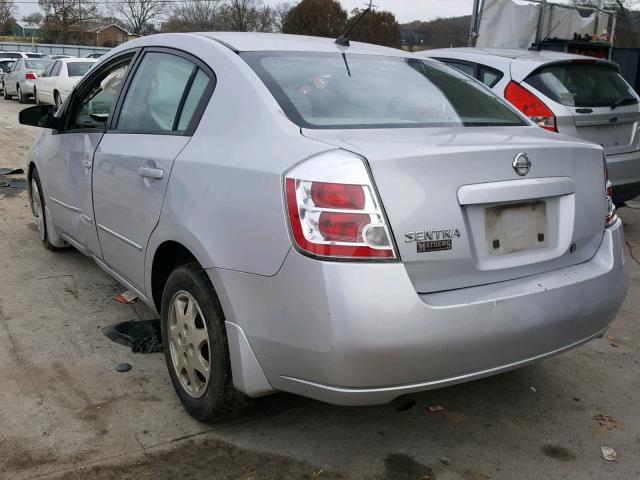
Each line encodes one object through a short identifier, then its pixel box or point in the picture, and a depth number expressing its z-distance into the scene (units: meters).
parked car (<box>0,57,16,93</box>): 27.10
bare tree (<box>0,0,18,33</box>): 72.62
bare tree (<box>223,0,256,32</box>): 57.97
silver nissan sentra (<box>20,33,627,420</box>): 2.22
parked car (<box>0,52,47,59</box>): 31.50
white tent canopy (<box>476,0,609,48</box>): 10.47
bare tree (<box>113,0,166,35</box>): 68.25
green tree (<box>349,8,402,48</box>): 50.61
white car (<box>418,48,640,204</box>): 5.83
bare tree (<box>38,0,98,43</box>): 61.91
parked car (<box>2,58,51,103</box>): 21.42
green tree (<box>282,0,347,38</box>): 53.22
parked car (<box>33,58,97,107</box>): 17.95
